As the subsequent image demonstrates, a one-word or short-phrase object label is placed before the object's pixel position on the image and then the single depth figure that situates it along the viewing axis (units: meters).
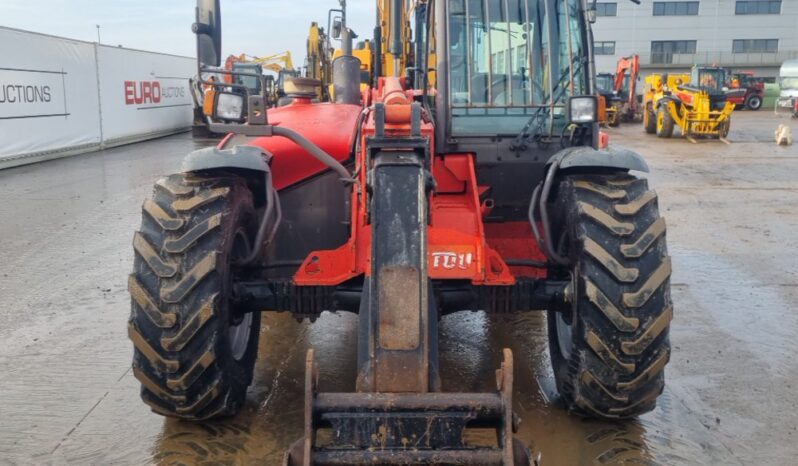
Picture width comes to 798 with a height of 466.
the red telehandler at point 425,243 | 2.90
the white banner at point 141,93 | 20.61
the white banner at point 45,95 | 15.48
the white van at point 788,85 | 37.51
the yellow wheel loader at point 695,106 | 22.34
